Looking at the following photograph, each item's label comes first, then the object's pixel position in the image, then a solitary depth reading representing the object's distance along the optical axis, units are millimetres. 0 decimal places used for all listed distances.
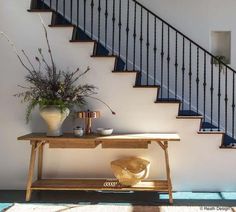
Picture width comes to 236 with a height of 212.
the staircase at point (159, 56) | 5398
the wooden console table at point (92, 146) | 3768
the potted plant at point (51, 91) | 3855
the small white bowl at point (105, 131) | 3951
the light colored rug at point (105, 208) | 3506
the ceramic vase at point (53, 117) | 3816
